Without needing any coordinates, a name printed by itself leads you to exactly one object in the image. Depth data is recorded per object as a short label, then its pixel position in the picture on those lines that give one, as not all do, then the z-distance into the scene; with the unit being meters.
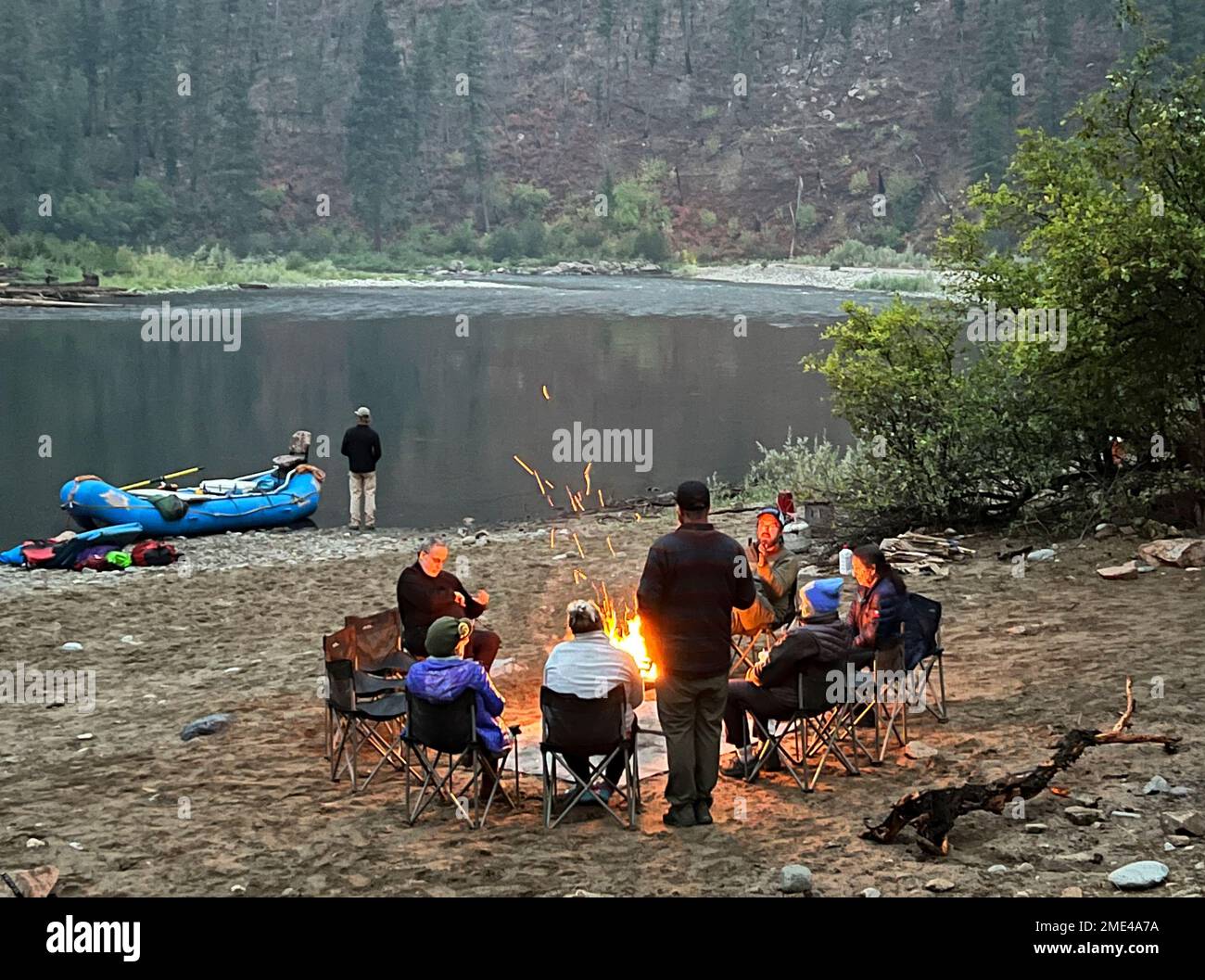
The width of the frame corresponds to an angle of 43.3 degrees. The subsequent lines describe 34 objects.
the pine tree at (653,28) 119.81
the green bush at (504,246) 95.88
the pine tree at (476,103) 106.31
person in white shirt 6.90
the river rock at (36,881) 6.25
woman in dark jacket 8.05
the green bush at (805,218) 100.94
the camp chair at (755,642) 9.22
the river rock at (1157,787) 6.84
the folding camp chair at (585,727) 6.84
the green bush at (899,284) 67.19
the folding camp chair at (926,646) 8.21
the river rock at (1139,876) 5.74
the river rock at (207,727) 9.06
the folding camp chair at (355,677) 8.25
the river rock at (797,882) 6.07
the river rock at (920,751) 7.76
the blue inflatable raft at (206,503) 19.06
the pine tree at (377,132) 96.94
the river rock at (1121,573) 11.56
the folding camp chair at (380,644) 8.85
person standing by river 19.06
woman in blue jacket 7.00
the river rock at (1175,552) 11.50
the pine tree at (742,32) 115.75
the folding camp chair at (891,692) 7.91
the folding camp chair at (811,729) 7.44
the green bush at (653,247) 93.44
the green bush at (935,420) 13.73
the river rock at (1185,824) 6.28
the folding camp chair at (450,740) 6.99
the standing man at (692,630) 6.78
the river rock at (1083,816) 6.57
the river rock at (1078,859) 6.11
